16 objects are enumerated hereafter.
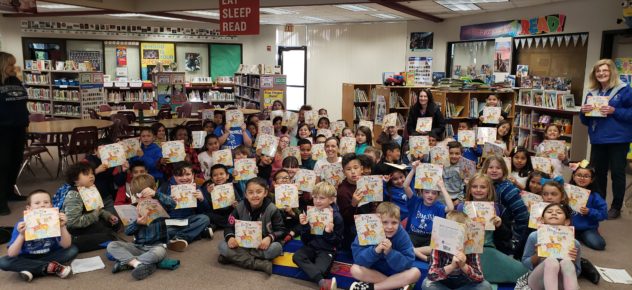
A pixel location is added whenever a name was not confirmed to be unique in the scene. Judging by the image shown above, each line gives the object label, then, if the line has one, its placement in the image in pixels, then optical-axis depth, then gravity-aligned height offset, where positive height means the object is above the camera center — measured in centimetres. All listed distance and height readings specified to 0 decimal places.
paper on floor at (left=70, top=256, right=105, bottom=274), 427 -164
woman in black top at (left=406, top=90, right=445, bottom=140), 706 -46
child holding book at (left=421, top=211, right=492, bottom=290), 330 -127
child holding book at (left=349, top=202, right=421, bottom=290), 351 -129
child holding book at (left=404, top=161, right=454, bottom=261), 435 -115
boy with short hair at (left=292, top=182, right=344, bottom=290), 402 -138
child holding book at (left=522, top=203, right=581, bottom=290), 325 -121
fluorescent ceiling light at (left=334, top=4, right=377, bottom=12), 1013 +146
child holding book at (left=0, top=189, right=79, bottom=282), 391 -147
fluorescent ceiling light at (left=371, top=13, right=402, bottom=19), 1163 +150
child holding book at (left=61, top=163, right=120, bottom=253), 450 -130
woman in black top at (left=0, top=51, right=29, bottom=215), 575 -54
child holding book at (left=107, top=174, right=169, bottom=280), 421 -149
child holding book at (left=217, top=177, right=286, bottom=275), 432 -136
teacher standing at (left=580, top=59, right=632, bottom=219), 543 -47
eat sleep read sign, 737 +87
